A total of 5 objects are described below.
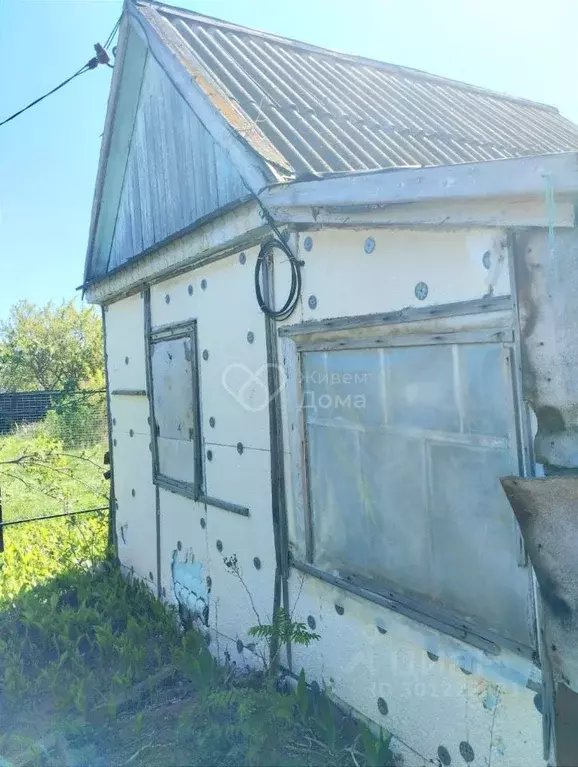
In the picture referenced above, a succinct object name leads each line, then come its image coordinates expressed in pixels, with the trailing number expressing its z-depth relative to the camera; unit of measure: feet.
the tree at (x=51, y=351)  83.56
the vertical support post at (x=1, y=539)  24.09
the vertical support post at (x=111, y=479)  21.94
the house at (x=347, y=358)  7.46
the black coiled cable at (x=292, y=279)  11.04
